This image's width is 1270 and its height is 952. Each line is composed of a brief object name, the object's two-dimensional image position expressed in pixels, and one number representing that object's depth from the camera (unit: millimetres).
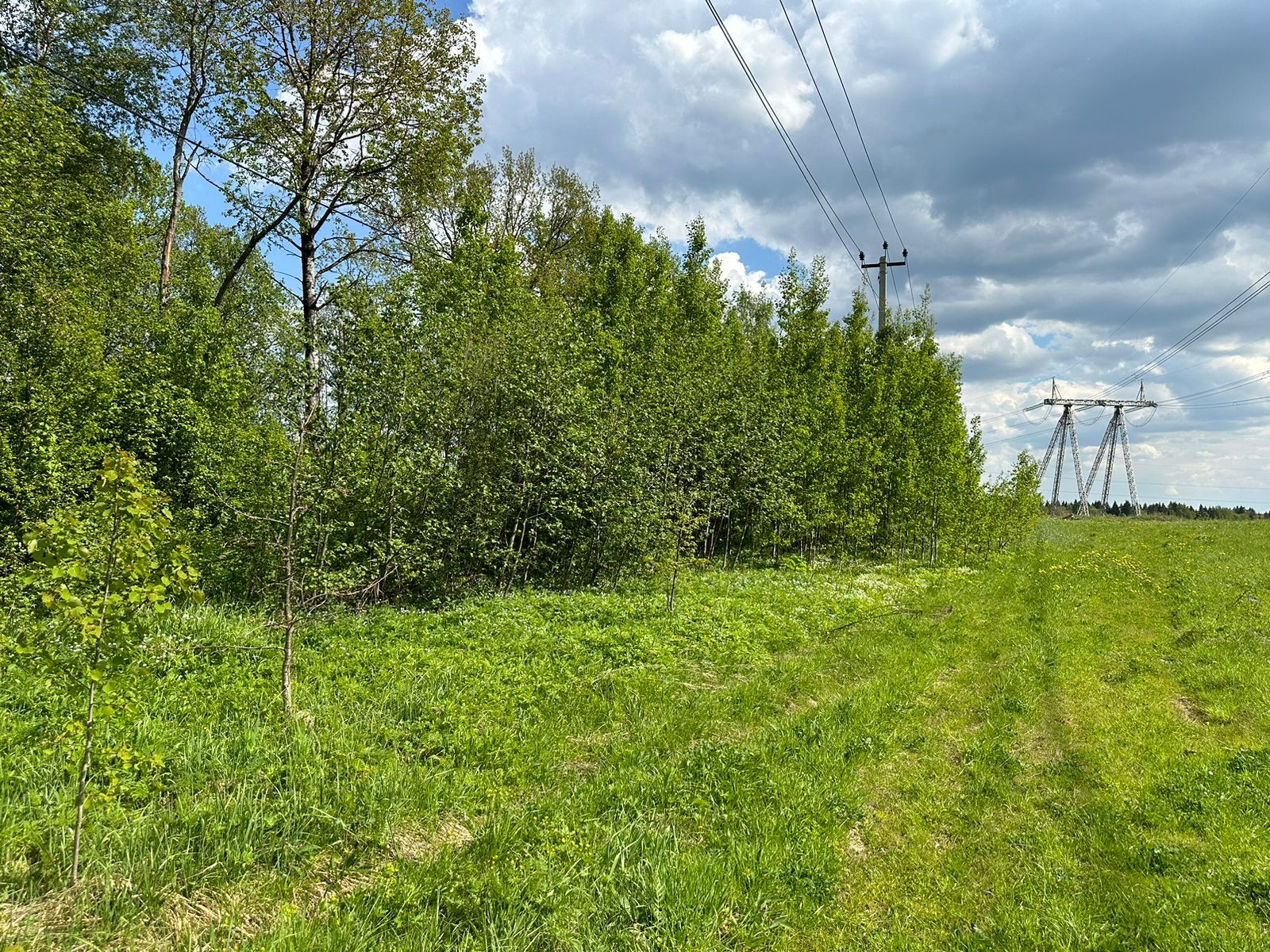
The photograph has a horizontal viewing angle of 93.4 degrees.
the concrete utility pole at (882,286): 27750
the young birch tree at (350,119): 15438
